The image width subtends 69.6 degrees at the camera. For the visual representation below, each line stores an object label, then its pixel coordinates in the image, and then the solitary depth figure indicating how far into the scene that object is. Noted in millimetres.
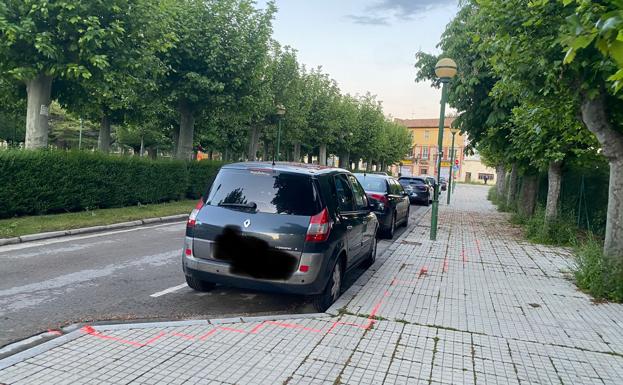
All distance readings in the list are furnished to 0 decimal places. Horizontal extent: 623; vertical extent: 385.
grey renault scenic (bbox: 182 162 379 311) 4945
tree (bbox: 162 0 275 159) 16172
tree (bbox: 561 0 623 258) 6113
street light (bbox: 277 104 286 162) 22375
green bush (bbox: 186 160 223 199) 18406
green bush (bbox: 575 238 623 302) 6387
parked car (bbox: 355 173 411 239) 11398
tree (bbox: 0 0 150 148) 10188
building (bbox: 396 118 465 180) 96688
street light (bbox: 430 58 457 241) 11031
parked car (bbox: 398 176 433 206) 25188
